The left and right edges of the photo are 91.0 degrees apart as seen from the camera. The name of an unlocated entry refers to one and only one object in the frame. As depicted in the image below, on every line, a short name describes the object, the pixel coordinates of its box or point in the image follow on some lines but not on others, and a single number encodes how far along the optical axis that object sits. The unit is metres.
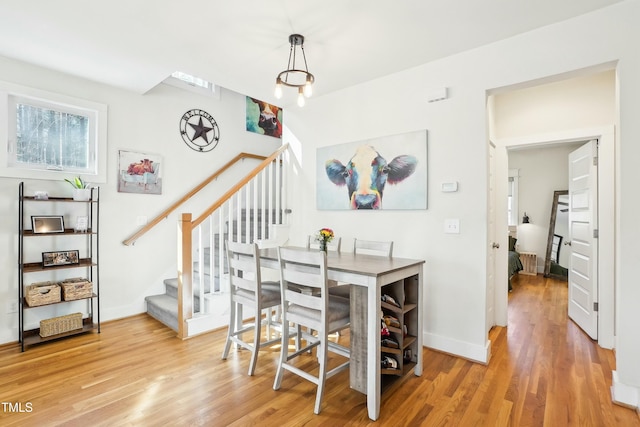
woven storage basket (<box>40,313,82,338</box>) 2.91
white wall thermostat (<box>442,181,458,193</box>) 2.73
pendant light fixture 2.41
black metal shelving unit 2.83
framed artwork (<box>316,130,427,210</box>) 2.94
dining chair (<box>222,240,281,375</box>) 2.37
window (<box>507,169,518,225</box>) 6.51
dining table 1.89
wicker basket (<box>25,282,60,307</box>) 2.82
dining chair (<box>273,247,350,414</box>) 1.98
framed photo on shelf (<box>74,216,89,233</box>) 3.13
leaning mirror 5.94
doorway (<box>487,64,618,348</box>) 2.86
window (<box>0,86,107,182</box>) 2.95
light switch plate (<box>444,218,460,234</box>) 2.72
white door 3.01
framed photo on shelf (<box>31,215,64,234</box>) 2.92
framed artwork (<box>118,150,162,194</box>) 3.62
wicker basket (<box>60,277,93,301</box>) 3.00
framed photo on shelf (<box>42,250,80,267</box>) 2.96
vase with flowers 2.54
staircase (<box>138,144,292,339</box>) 3.08
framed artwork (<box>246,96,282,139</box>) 5.03
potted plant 3.05
